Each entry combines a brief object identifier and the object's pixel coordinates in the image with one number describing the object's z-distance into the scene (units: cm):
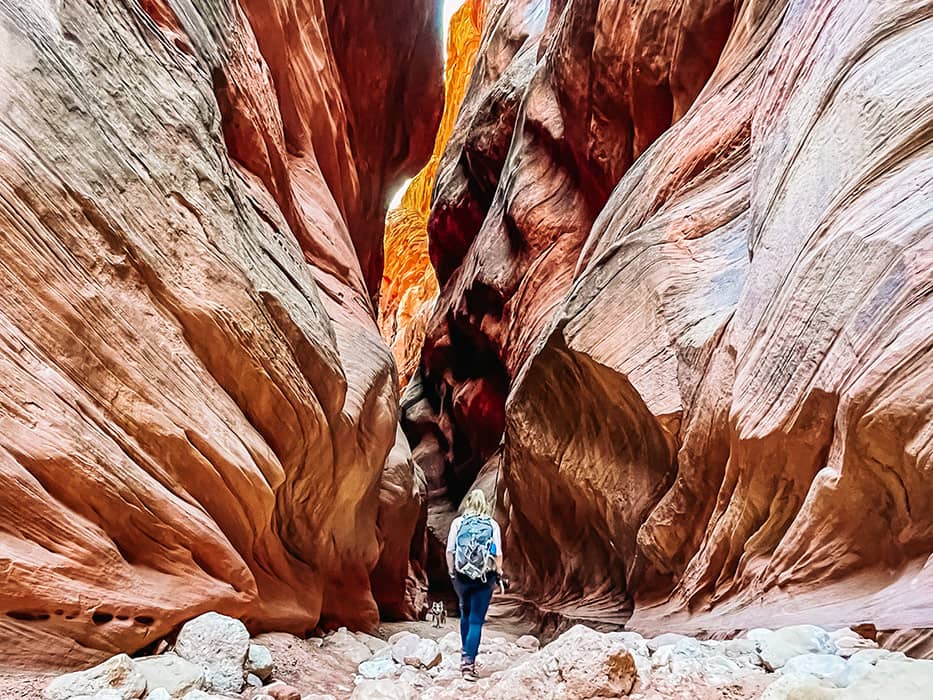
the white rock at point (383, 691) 275
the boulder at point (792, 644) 264
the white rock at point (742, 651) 268
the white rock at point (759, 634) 291
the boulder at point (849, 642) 264
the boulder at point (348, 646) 470
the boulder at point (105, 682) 243
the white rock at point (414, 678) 331
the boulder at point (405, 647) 406
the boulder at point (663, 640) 334
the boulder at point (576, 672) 245
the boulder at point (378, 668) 380
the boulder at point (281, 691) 295
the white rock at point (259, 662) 330
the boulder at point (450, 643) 456
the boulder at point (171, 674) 270
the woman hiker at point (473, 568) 380
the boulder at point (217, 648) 301
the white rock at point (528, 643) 625
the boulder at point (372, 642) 535
